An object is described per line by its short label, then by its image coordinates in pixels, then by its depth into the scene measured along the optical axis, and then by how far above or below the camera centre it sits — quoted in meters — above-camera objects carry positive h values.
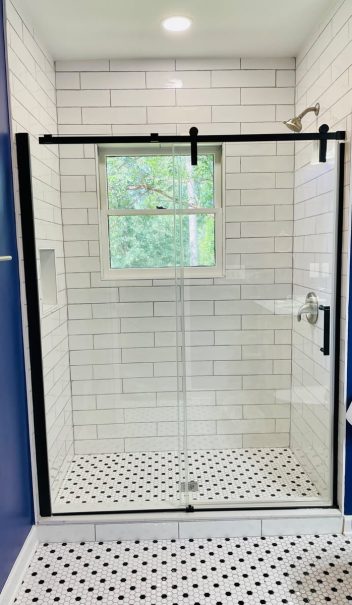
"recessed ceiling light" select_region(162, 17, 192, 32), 2.02 +1.19
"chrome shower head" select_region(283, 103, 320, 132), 2.12 +0.72
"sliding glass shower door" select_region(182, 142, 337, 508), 2.21 -0.60
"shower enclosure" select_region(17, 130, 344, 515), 2.22 -0.45
